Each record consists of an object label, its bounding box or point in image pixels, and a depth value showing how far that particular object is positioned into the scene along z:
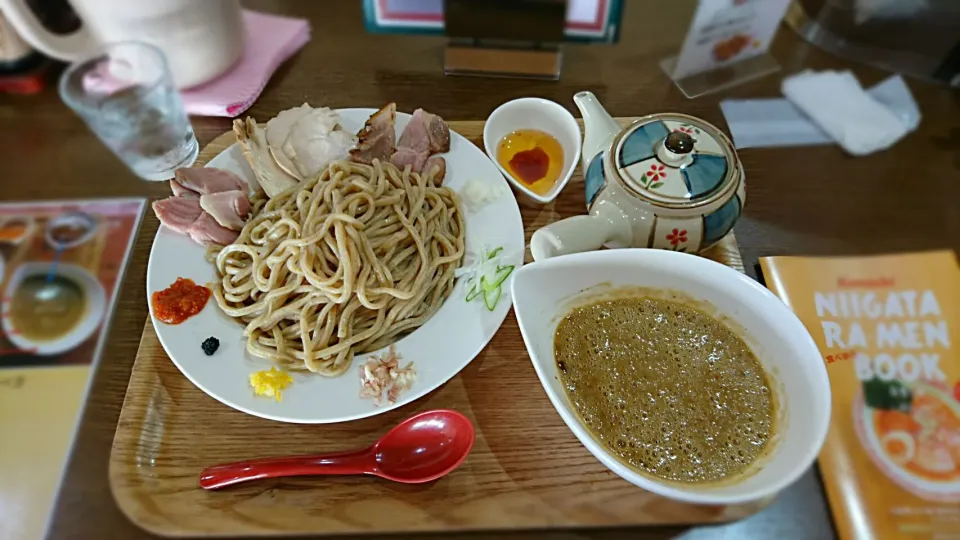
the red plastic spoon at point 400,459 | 0.34
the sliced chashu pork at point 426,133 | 0.47
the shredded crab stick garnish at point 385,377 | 0.36
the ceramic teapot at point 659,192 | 0.36
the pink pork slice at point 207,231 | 0.41
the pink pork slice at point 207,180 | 0.43
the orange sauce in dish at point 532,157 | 0.48
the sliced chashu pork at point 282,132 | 0.45
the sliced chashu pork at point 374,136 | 0.47
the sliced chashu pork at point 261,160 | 0.44
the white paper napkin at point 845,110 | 0.55
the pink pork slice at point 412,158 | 0.47
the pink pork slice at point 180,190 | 0.43
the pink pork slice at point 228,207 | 0.42
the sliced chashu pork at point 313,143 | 0.46
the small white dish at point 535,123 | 0.48
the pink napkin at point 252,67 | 0.53
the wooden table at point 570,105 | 0.46
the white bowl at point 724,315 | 0.29
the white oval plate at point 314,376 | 0.36
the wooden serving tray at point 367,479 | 0.34
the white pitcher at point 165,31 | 0.45
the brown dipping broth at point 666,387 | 0.32
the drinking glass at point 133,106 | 0.47
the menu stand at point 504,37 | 0.53
